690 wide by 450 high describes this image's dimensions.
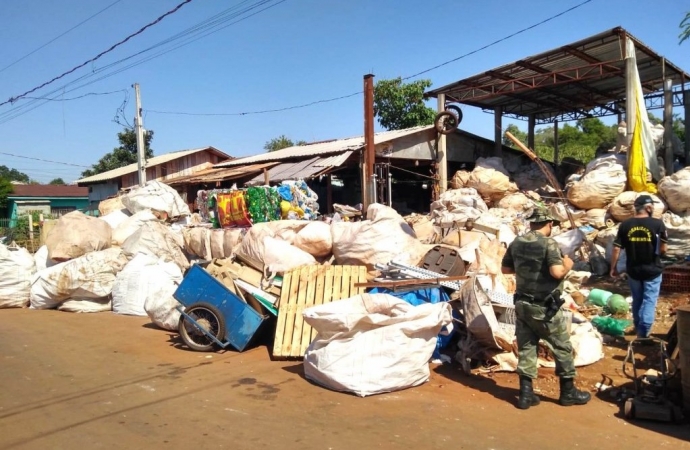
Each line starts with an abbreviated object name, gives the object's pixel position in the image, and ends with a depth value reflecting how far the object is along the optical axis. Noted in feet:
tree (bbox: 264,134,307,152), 120.47
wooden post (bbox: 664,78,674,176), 37.99
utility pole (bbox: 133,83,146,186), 55.36
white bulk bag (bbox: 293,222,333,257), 25.07
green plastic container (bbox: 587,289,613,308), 22.14
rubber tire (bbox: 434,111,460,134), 48.29
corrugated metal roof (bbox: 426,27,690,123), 39.04
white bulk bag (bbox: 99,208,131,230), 37.50
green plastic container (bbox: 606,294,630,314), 21.17
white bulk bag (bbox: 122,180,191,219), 39.24
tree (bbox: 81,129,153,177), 107.04
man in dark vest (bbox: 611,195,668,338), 16.62
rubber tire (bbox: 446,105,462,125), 49.58
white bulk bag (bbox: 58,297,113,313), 28.12
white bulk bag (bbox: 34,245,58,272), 31.53
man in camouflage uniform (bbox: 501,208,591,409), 13.34
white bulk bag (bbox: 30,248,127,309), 27.91
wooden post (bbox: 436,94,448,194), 49.24
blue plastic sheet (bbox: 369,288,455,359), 18.34
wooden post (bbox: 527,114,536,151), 62.64
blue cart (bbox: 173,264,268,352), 19.21
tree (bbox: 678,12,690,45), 32.63
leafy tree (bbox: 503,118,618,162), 102.92
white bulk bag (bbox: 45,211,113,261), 30.55
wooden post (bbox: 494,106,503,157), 54.13
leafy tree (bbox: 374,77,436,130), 75.82
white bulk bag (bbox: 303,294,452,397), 14.33
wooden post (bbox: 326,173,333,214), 47.37
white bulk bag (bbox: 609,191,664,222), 32.12
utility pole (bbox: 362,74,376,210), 40.37
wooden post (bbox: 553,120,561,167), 64.65
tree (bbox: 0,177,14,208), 103.86
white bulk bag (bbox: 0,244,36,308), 29.78
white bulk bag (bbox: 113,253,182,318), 26.50
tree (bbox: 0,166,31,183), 248.07
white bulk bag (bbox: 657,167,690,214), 29.89
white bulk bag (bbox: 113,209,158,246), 34.06
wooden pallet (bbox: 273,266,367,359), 18.33
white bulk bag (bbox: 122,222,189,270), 30.68
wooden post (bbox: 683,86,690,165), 42.48
